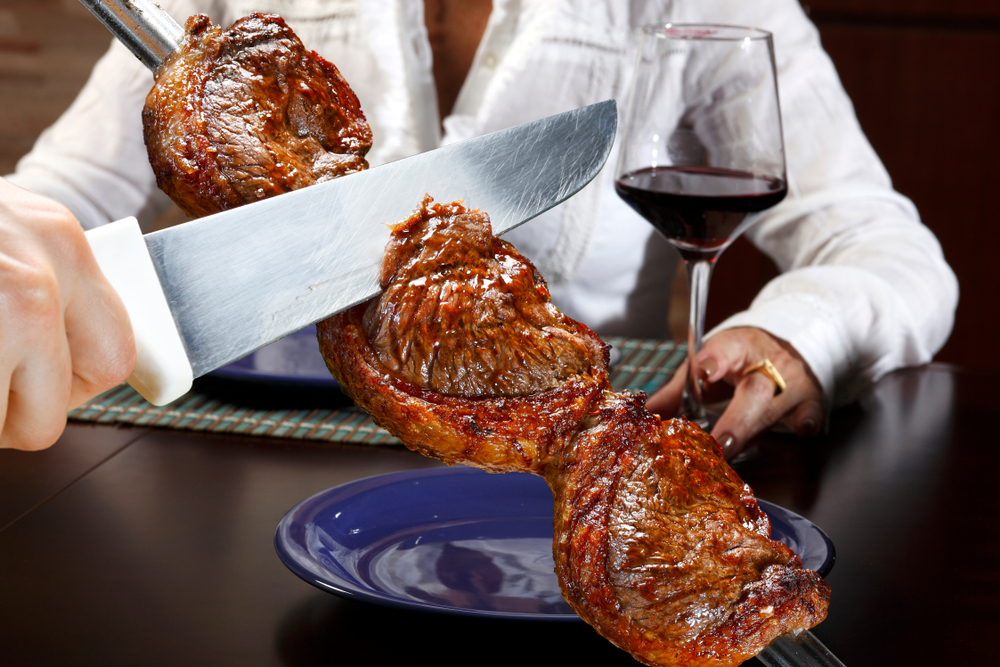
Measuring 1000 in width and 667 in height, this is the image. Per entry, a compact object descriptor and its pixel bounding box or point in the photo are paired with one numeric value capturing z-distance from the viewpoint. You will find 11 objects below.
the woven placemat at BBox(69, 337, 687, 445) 0.94
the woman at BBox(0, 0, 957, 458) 1.21
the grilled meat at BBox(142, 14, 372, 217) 0.56
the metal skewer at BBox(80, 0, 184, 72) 0.54
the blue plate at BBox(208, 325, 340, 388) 0.99
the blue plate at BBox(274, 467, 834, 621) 0.60
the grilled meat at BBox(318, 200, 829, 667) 0.53
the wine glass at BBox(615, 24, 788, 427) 0.95
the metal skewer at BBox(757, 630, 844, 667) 0.51
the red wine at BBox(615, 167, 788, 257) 0.95
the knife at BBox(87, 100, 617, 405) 0.48
